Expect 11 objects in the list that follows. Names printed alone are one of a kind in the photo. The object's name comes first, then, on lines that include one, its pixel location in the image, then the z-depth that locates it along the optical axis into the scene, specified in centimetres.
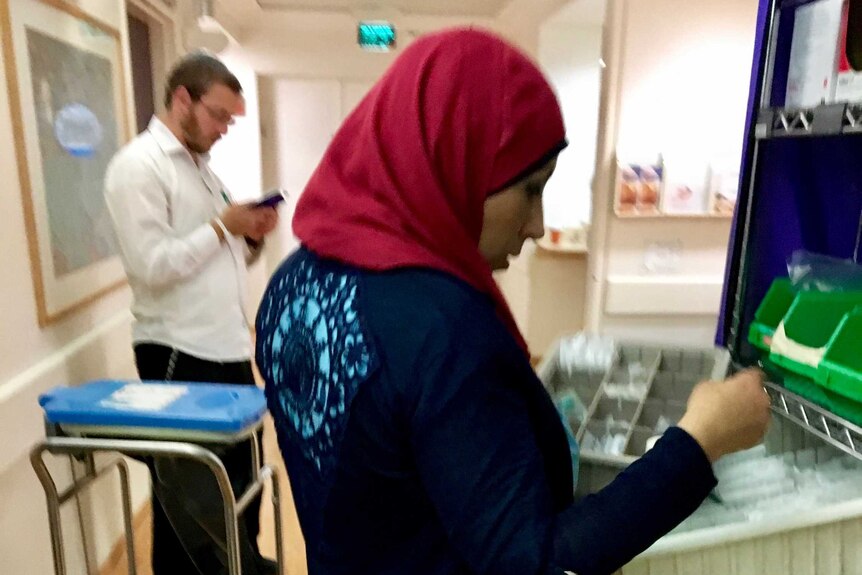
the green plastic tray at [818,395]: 88
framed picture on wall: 152
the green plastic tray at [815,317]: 98
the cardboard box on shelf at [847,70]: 90
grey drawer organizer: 120
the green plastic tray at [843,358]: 88
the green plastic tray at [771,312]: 113
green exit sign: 407
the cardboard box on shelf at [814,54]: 96
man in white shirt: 157
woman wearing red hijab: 55
